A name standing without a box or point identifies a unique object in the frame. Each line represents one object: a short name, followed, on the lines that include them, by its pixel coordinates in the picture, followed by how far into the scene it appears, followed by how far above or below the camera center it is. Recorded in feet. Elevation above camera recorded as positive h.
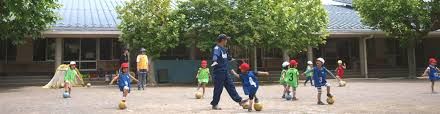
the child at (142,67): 55.93 -0.61
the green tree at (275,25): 63.26 +5.02
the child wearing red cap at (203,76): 43.70 -1.33
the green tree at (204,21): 62.69 +5.37
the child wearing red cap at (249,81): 29.76 -1.26
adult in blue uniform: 30.27 -0.81
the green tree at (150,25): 62.03 +4.74
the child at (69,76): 43.76 -1.25
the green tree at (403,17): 70.28 +6.48
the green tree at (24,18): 56.44 +5.48
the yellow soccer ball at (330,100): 34.30 -2.83
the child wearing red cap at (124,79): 32.81 -1.17
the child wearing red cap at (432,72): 45.55 -1.17
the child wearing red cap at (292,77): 39.40 -1.35
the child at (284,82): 39.86 -1.75
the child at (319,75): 34.78 -1.06
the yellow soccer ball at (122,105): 31.29 -2.80
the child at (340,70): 66.28 -1.41
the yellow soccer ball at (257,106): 29.84 -2.80
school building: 71.20 +2.13
